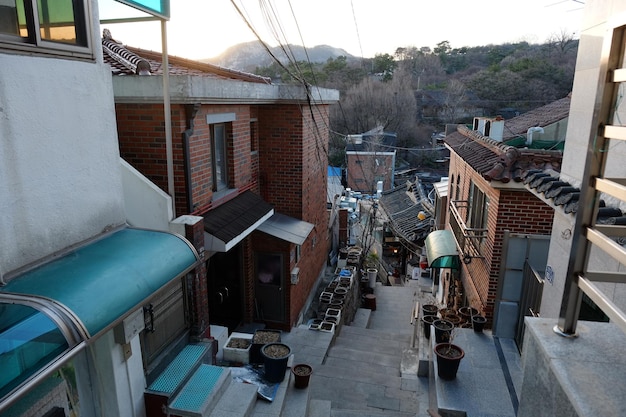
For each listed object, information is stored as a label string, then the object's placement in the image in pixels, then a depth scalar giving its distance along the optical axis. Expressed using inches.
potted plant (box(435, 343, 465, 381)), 290.7
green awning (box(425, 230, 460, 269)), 483.5
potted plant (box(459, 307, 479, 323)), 379.4
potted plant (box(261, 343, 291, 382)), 257.3
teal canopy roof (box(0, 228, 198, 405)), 108.0
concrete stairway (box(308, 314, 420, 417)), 295.0
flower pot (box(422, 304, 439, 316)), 420.2
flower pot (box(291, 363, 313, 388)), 264.2
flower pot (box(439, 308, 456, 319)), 418.3
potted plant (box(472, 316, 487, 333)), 355.9
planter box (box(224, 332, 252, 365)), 282.7
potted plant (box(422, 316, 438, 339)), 391.3
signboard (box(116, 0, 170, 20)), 188.4
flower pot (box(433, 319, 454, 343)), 346.3
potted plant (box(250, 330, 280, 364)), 285.3
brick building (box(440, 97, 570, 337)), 323.9
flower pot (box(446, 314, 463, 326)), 393.5
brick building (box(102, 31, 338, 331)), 245.0
